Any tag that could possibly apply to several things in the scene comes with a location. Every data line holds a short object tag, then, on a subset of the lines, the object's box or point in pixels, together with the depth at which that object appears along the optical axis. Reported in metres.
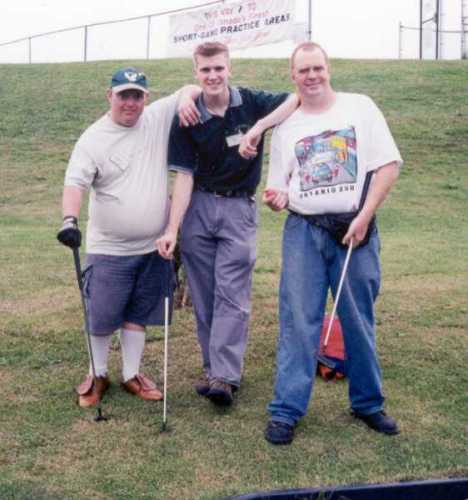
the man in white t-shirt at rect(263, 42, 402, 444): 4.31
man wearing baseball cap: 4.78
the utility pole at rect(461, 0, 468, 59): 30.20
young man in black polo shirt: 4.88
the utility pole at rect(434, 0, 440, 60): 29.03
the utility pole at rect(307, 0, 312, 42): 25.11
